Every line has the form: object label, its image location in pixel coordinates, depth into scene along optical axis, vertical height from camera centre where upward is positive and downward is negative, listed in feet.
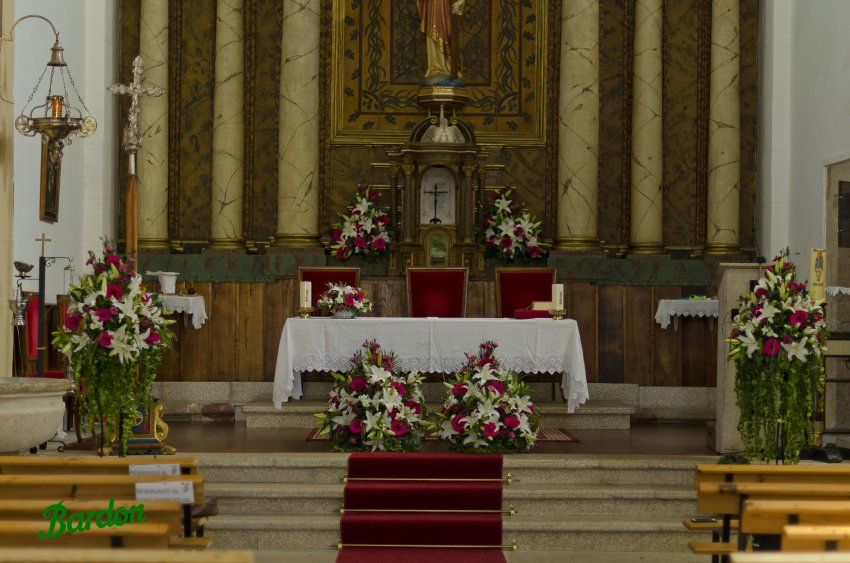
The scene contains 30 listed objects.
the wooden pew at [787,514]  16.10 -2.79
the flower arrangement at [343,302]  35.83 -0.29
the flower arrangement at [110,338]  27.12 -1.05
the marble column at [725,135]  42.70 +5.47
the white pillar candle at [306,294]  35.64 -0.07
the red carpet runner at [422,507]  25.75 -4.58
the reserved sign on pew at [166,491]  17.49 -2.80
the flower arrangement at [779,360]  26.63 -1.34
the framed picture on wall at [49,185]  36.29 +3.02
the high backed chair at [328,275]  40.57 +0.53
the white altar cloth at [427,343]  34.17 -1.35
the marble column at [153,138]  42.50 +5.10
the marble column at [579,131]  42.63 +5.54
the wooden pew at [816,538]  14.26 -2.75
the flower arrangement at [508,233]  42.45 +2.07
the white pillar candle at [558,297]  35.35 -0.07
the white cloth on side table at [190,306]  40.01 -0.51
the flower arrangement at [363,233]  42.37 +2.00
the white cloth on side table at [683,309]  40.29 -0.42
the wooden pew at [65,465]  19.27 -2.70
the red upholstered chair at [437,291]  40.06 +0.05
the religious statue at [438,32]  42.55 +8.81
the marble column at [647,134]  42.88 +5.48
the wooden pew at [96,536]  14.97 -3.03
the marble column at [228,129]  42.83 +5.48
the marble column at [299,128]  42.50 +5.50
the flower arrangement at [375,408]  29.60 -2.76
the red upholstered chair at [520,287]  40.57 +0.22
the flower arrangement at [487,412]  29.66 -2.82
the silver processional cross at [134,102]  33.19 +4.95
